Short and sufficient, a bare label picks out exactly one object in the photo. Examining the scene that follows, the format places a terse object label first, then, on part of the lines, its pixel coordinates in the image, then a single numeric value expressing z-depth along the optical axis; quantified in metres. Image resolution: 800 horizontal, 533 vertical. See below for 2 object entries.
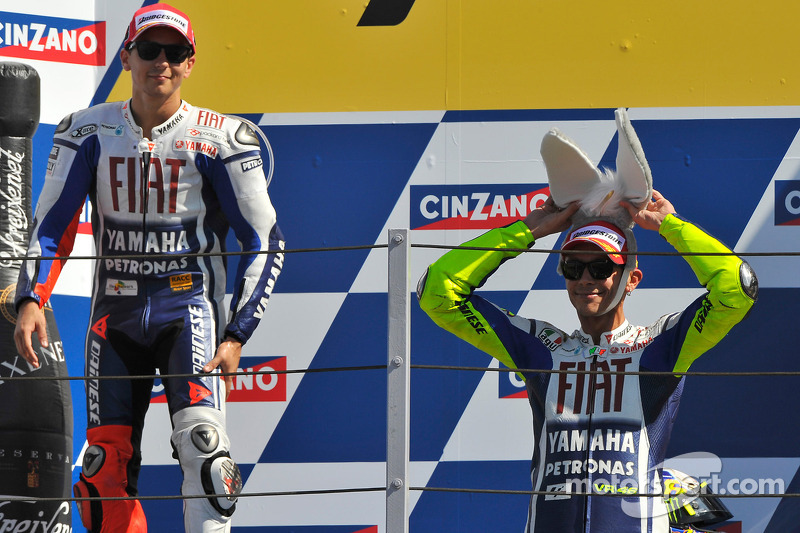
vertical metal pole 16.33
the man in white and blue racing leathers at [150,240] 17.04
